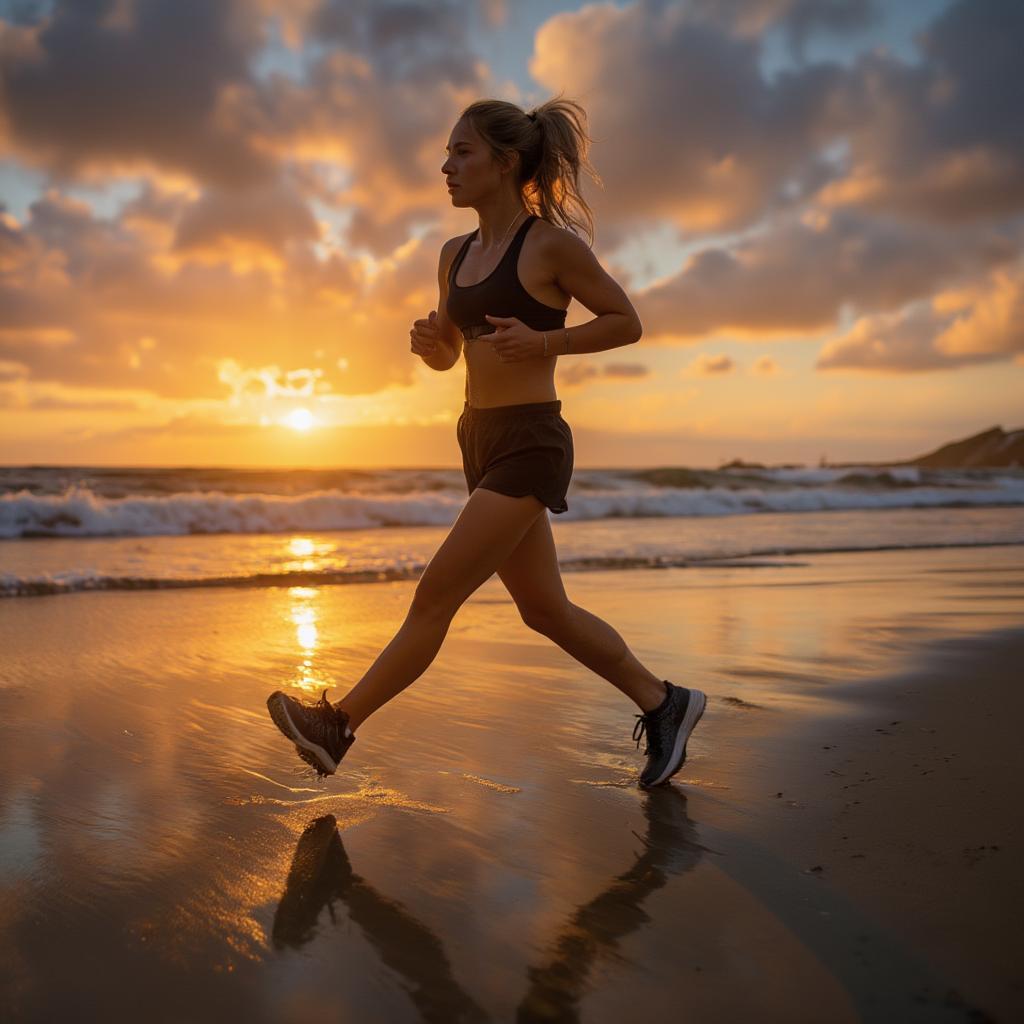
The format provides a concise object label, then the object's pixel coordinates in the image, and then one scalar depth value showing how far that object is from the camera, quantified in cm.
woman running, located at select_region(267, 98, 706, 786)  285
